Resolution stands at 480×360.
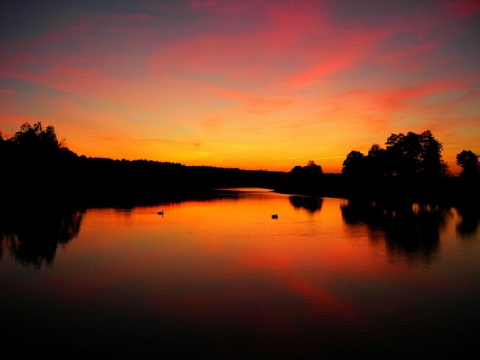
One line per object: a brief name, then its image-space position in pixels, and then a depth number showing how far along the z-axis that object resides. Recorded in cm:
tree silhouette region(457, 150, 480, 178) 9718
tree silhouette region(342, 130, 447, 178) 9812
